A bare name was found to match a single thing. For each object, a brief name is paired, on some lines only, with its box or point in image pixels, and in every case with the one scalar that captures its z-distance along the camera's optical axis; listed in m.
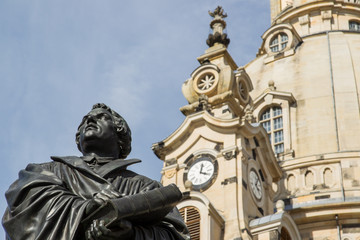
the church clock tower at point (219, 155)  29.23
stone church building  30.55
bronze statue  4.64
